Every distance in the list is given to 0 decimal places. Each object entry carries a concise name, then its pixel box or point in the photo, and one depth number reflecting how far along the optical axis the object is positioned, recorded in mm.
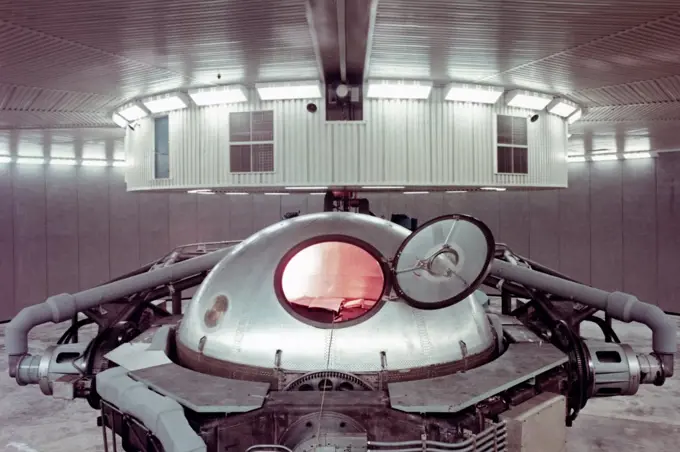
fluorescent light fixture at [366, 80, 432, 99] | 10211
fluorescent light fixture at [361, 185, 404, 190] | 10773
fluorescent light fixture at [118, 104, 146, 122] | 12004
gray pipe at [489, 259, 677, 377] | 7660
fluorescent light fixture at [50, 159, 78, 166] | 20670
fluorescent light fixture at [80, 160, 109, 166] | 21266
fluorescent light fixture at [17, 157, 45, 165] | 19977
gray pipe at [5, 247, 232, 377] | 7938
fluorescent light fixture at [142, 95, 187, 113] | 11167
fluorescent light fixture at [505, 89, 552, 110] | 11008
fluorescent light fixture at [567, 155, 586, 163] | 21562
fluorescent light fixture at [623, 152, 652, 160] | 20161
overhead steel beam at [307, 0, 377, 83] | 6773
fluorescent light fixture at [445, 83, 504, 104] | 10539
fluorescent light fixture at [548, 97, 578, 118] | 11633
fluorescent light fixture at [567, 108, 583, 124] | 12656
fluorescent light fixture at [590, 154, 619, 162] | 20859
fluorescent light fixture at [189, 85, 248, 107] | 10594
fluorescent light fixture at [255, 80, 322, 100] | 10242
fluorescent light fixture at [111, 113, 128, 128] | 12936
